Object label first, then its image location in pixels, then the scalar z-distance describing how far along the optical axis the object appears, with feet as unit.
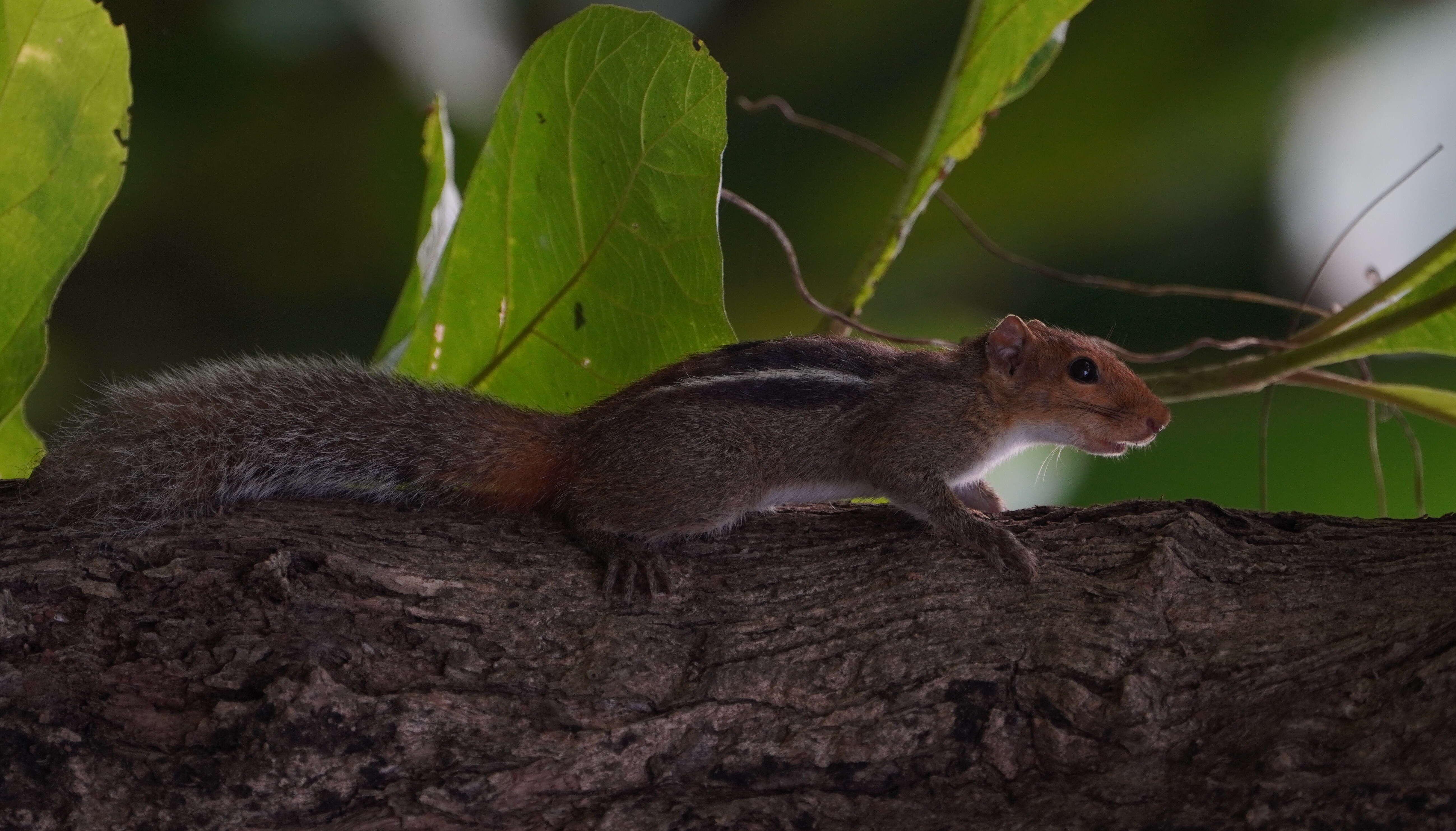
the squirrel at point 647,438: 12.36
